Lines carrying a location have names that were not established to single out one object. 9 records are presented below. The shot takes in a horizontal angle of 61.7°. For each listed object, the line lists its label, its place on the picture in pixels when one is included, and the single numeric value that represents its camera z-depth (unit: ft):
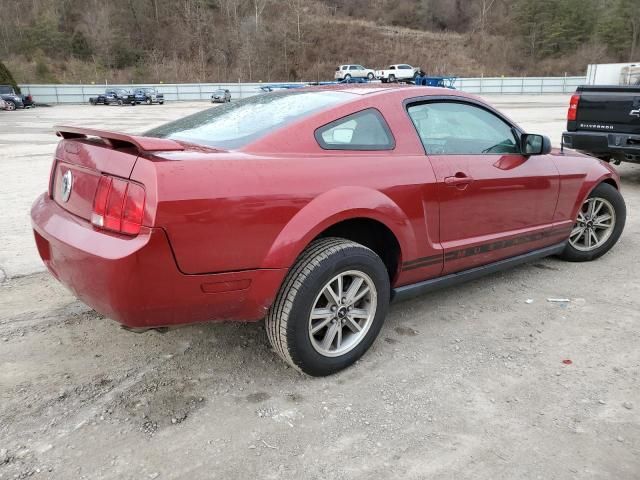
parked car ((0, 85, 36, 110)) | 115.34
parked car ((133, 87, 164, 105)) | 135.13
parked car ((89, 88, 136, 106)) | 134.31
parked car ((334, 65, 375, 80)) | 165.17
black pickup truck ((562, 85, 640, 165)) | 23.04
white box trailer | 100.11
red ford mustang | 7.82
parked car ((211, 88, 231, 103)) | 140.26
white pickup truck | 149.50
